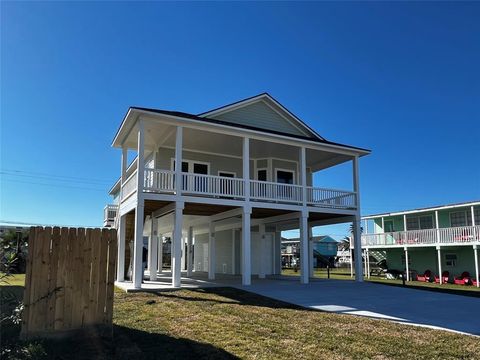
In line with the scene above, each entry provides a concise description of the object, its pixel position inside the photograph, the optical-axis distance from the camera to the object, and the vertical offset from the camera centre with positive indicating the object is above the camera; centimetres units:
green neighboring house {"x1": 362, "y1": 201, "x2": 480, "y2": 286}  2733 +31
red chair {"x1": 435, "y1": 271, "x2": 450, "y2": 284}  2899 -240
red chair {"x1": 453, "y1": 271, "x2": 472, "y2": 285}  2693 -238
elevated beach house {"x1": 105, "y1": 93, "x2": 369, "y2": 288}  1545 +248
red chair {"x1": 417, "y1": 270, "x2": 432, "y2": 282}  3003 -245
